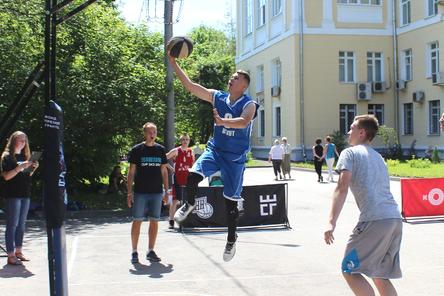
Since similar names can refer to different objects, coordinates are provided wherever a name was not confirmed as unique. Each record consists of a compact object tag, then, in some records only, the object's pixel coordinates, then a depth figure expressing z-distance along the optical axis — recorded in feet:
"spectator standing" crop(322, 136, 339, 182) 82.74
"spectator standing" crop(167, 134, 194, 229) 42.39
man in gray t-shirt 17.40
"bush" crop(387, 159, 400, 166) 104.72
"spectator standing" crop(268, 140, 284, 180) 84.99
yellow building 122.10
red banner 44.93
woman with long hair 29.17
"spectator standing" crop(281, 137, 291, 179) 87.35
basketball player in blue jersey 21.18
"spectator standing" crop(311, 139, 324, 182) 81.56
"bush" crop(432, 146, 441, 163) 108.17
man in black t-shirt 30.01
